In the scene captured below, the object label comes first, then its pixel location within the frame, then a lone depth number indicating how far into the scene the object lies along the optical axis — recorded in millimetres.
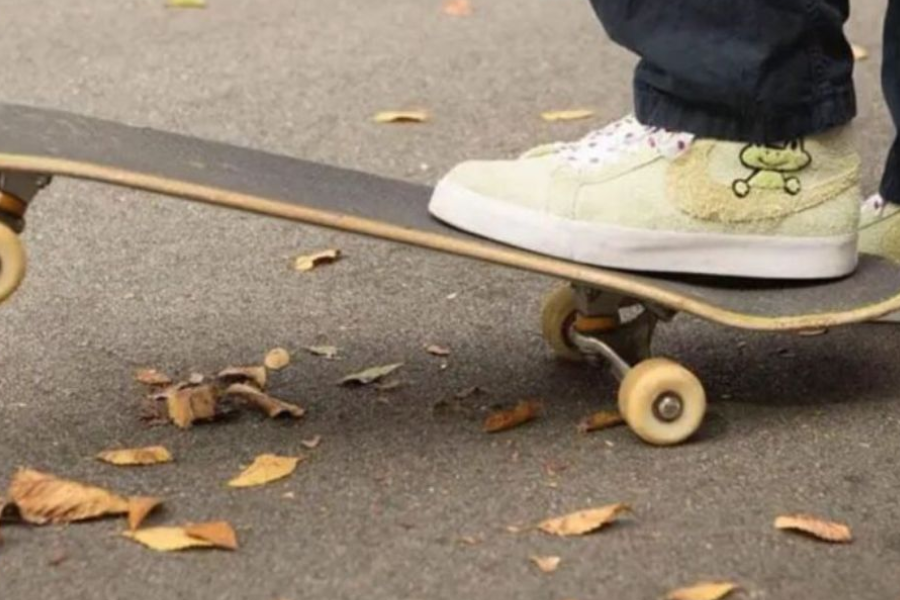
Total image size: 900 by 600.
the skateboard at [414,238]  3587
